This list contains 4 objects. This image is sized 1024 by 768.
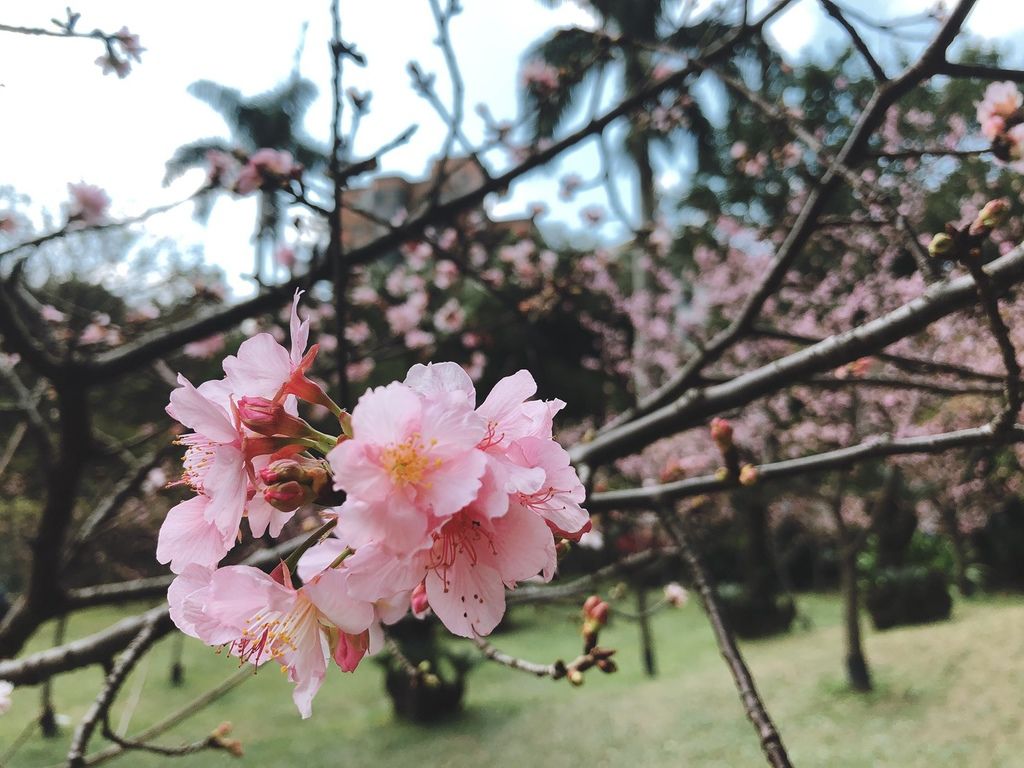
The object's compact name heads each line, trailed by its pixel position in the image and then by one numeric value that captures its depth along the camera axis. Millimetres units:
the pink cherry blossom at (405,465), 140
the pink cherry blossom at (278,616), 149
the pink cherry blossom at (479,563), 152
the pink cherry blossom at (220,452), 152
